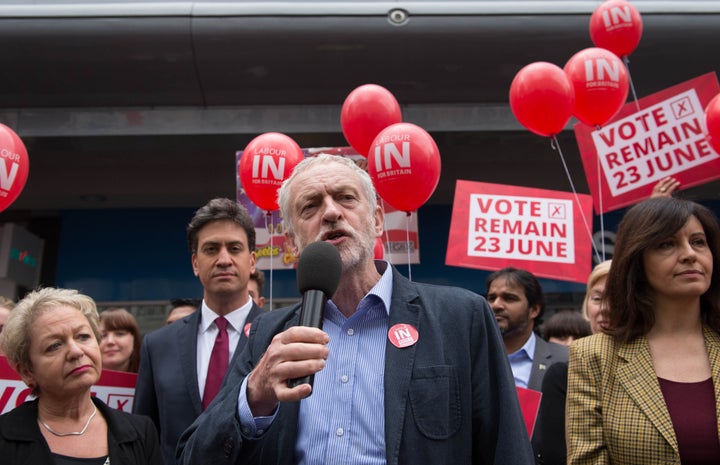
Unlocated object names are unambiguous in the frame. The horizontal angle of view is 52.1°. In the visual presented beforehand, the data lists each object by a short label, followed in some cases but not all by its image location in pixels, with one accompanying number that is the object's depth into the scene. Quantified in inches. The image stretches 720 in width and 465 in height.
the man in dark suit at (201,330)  117.8
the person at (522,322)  153.6
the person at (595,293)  137.4
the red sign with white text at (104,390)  124.6
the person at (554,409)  106.7
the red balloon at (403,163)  156.6
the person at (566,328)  184.9
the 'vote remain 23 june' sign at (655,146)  182.9
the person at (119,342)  169.3
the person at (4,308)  141.4
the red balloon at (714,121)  168.4
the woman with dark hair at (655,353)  82.0
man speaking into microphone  64.2
